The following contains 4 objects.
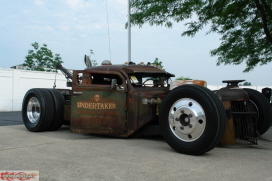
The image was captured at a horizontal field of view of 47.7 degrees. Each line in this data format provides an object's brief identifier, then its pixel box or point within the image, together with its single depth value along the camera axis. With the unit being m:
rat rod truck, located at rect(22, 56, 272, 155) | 4.33
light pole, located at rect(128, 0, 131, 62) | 15.30
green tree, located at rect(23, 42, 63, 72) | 44.83
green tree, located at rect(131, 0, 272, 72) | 10.54
